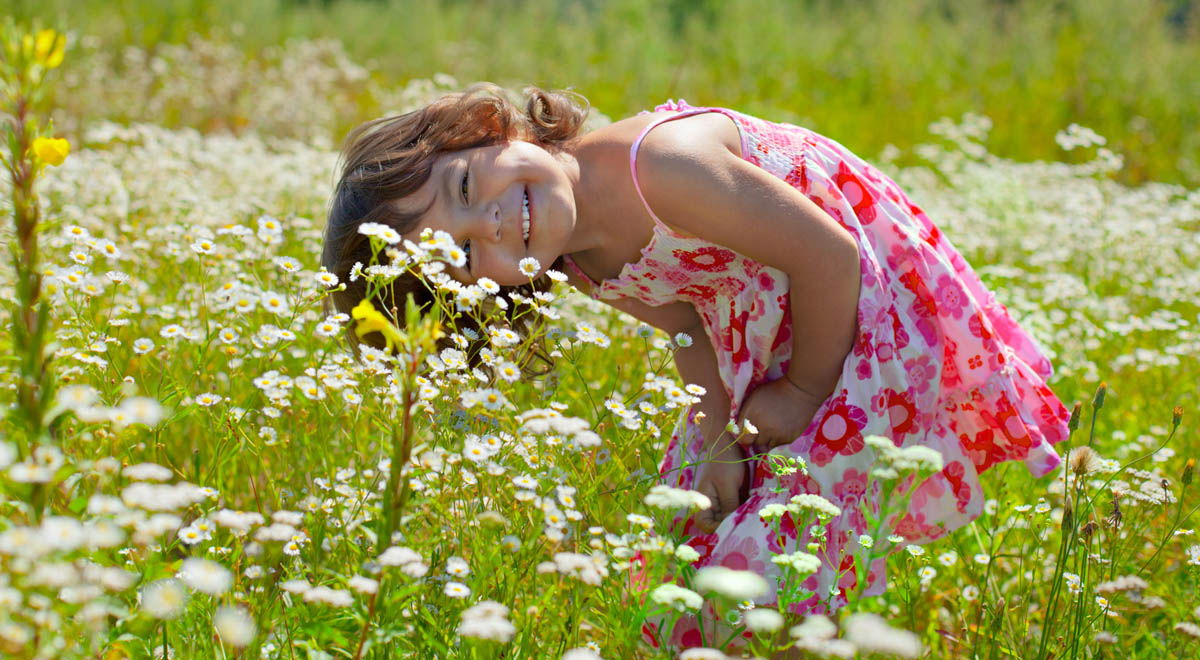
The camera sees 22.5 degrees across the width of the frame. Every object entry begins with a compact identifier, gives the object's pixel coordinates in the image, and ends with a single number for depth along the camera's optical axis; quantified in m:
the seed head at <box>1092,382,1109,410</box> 2.25
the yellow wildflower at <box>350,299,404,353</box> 2.06
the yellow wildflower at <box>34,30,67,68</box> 1.90
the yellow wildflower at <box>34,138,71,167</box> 2.05
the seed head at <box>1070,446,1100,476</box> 2.25
